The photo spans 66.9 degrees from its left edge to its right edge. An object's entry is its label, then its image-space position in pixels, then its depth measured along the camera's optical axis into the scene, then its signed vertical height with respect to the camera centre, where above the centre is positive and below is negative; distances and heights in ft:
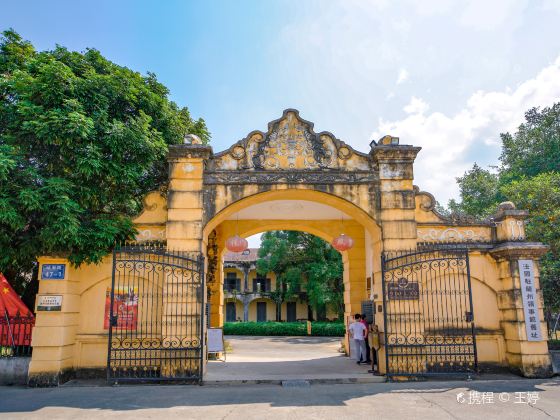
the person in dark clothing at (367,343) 34.35 -3.99
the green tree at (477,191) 71.72 +18.12
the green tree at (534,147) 70.08 +25.13
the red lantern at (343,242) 33.17 +4.00
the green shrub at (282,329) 76.23 -6.22
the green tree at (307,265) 75.66 +5.64
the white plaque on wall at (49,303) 25.99 -0.32
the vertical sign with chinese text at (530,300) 26.71 -0.51
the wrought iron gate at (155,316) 26.17 -1.20
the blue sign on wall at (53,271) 26.35 +1.62
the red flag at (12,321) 27.78 -1.49
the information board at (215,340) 36.42 -3.81
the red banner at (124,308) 27.40 -0.72
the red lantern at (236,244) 31.73 +3.79
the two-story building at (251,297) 105.19 -0.38
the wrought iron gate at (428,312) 26.73 -1.25
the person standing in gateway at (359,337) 33.99 -3.38
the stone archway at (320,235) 40.52 +5.29
